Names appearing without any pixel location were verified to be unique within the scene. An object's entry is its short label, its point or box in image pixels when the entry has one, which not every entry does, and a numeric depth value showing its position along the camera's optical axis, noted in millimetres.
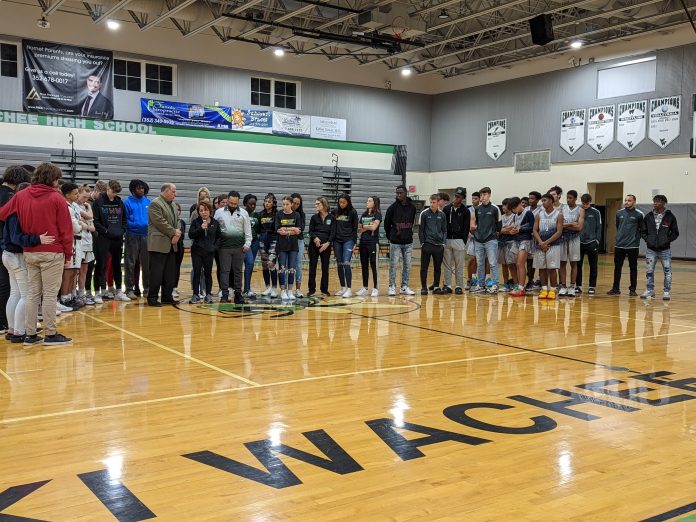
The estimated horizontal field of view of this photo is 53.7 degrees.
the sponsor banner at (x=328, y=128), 24234
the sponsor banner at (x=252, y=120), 22453
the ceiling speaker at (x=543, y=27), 15219
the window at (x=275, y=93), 23109
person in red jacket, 5727
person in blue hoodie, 8844
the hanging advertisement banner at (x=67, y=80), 18922
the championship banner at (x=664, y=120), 20062
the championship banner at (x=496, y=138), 25062
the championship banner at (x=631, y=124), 20859
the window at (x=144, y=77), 20484
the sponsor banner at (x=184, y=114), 20859
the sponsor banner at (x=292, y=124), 23344
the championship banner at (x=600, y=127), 21688
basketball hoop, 18781
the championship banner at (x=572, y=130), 22531
